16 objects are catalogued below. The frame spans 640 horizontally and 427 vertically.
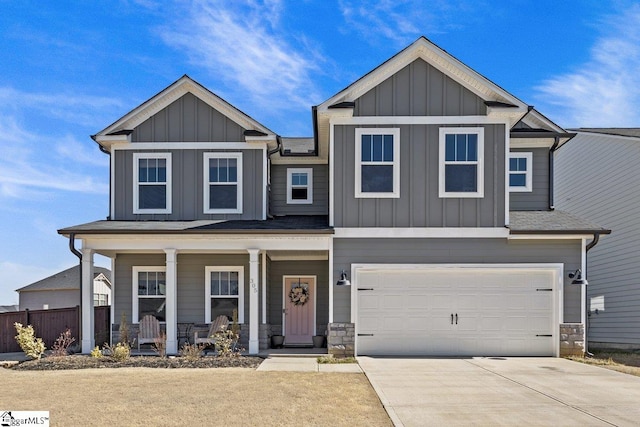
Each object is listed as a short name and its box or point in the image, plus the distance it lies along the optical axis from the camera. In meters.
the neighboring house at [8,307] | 44.91
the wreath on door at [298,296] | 17.03
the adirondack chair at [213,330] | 14.62
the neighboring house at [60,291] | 35.19
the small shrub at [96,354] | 13.14
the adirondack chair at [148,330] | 15.09
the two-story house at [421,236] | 14.13
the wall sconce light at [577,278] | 13.94
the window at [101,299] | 34.51
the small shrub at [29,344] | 13.40
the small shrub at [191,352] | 12.89
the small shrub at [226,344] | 13.40
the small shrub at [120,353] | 12.86
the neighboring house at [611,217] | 17.47
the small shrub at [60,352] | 13.26
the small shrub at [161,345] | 13.53
